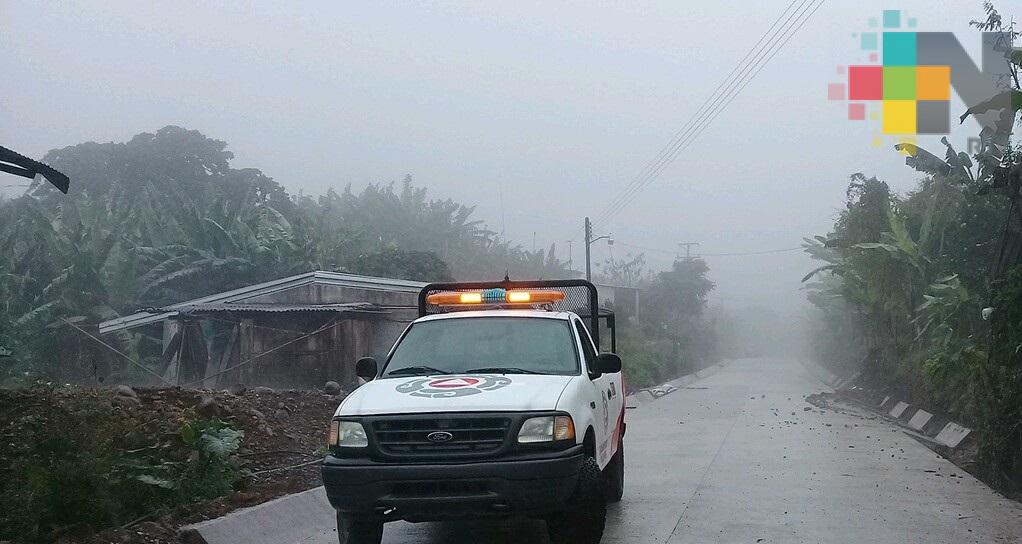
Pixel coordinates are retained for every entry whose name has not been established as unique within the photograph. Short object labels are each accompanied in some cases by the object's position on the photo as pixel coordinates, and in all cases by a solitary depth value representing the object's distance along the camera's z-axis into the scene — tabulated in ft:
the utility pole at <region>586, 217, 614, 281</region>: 141.59
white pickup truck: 21.39
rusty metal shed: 72.28
